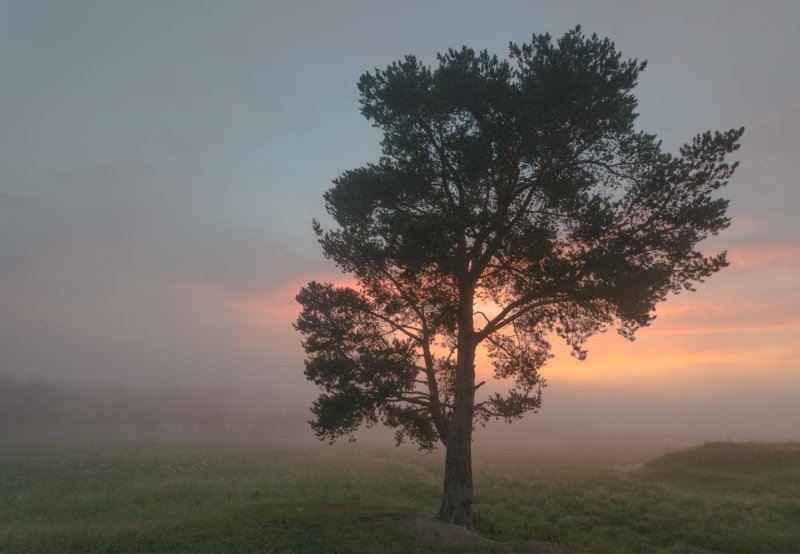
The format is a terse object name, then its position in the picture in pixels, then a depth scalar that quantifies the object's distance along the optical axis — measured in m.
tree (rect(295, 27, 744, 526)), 15.14
